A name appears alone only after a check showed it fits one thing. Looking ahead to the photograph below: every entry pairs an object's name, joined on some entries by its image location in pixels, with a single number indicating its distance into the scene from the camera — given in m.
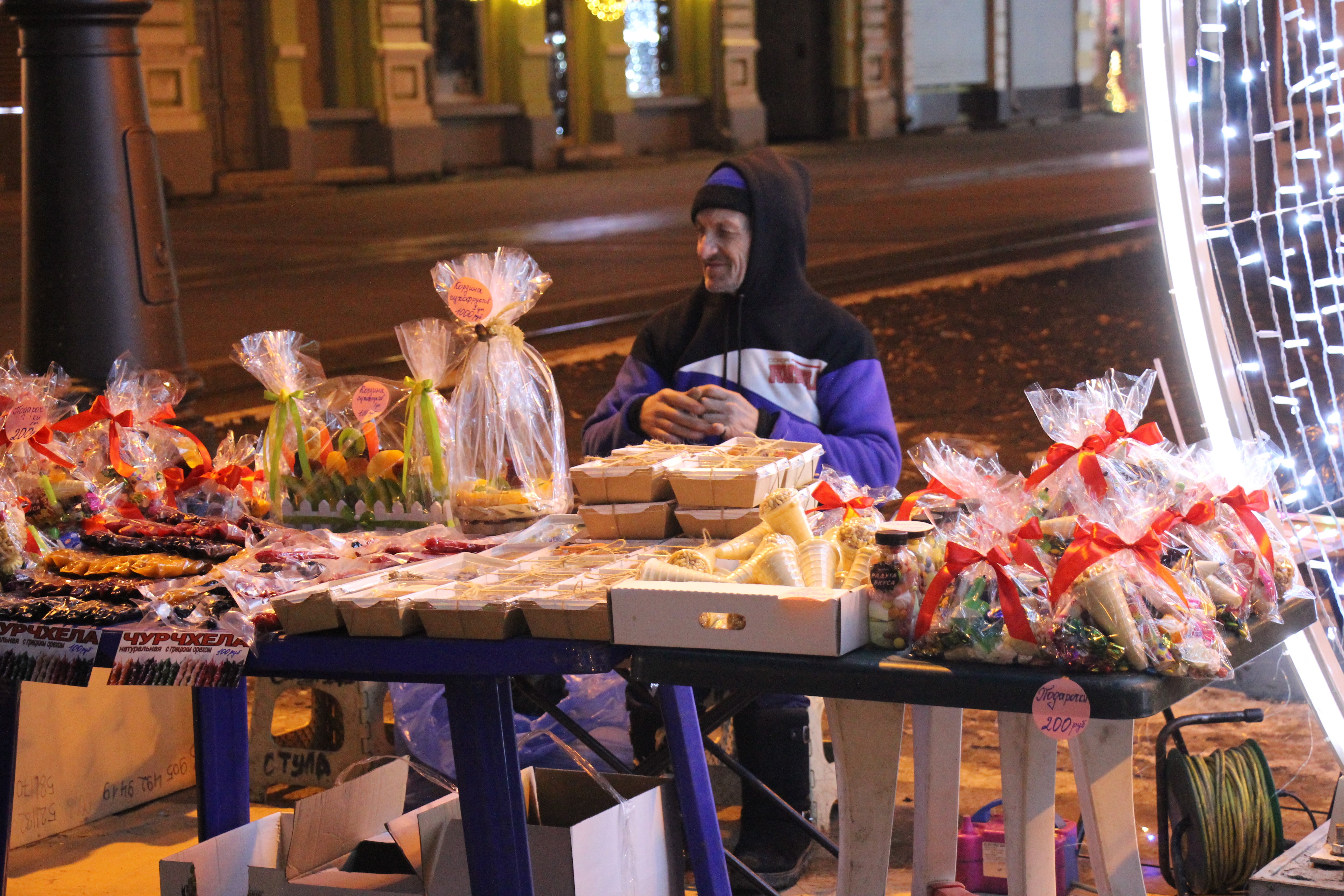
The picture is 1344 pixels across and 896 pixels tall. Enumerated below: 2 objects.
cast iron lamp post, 4.85
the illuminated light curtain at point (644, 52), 23.78
